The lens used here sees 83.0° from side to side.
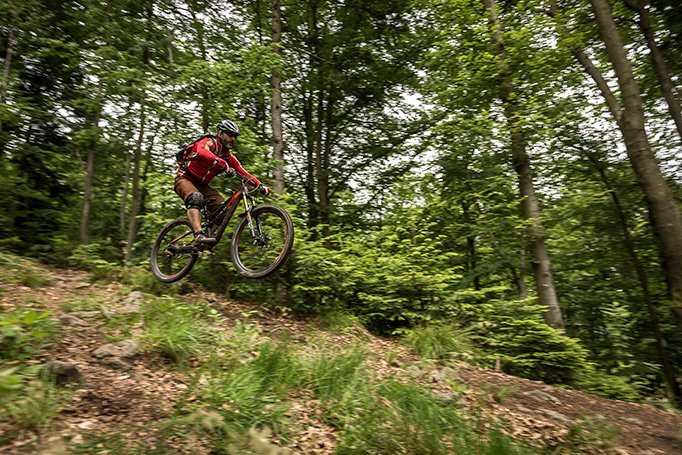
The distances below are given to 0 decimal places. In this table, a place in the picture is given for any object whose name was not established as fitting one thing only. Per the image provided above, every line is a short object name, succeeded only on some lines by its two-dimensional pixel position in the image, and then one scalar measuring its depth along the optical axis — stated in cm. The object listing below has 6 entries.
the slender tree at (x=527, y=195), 830
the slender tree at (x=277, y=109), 806
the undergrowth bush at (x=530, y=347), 692
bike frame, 538
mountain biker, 542
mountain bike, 520
